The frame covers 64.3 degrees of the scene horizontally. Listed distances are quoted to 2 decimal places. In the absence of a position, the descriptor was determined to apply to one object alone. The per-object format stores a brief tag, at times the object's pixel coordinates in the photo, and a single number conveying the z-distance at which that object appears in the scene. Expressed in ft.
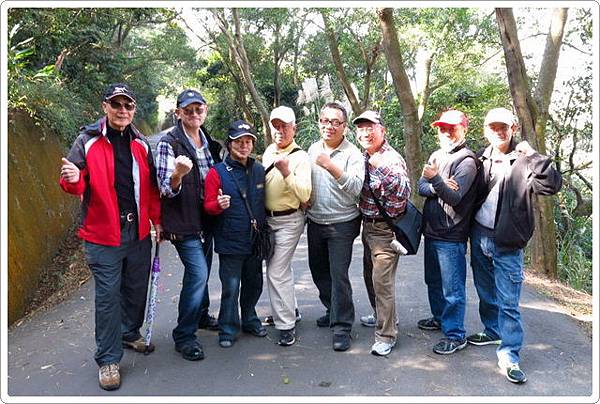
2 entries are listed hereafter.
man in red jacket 9.78
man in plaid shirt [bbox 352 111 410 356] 10.96
